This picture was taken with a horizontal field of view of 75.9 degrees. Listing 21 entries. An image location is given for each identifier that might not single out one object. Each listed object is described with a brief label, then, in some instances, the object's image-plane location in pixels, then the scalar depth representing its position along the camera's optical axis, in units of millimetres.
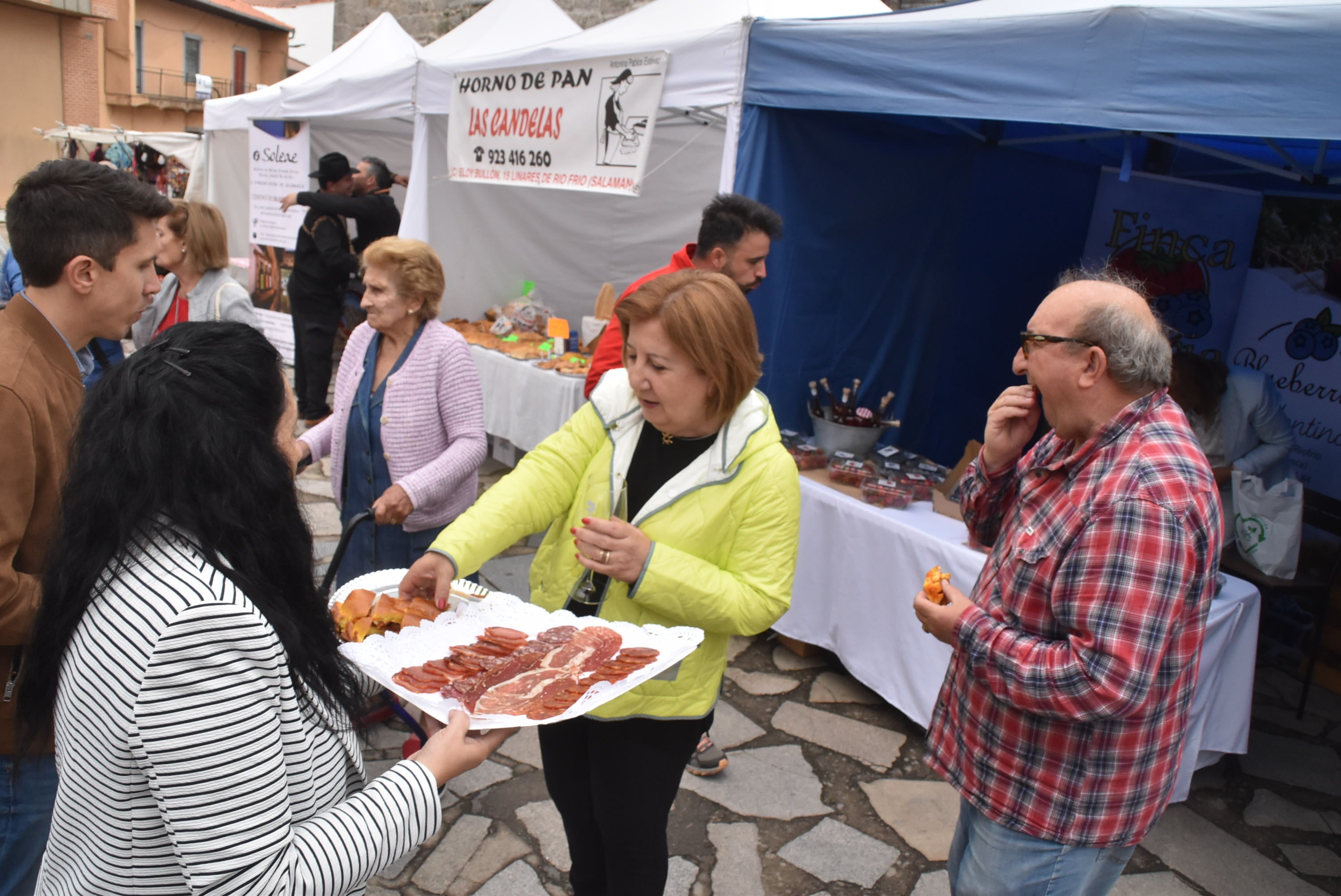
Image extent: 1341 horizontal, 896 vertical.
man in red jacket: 3527
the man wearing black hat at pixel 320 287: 6988
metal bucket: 4215
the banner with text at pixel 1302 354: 4730
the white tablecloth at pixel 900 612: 3145
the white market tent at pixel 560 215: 5910
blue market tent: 2666
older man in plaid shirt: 1518
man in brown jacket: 1586
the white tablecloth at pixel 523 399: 5707
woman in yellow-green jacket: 1813
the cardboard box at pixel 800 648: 4188
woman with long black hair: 1049
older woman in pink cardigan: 2912
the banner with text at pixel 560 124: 4688
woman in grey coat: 3838
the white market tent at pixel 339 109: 6742
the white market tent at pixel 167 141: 10594
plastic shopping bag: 3748
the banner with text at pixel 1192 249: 5340
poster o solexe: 8203
